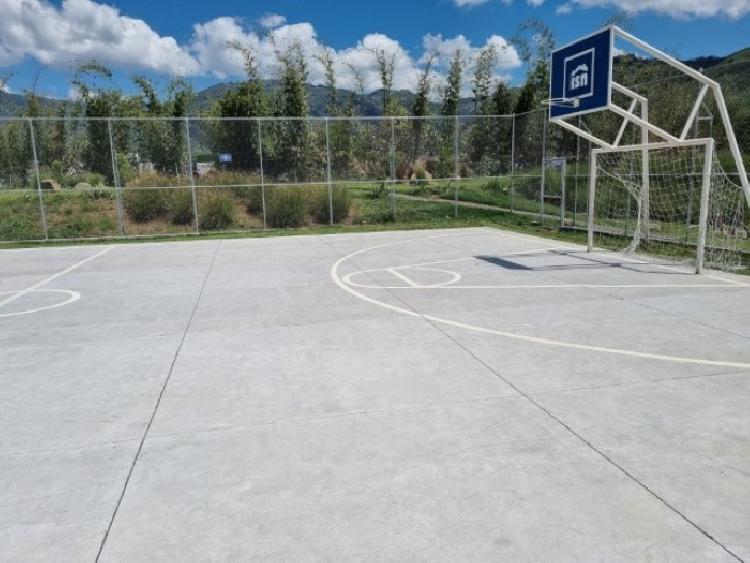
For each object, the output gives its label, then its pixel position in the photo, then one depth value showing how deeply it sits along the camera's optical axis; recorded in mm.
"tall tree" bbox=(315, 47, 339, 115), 30216
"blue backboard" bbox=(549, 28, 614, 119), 10062
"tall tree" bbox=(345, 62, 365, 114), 31812
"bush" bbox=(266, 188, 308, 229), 17531
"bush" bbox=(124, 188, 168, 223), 16734
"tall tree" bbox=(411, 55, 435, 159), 30031
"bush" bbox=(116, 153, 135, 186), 17547
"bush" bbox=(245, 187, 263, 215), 17719
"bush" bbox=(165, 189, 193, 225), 16906
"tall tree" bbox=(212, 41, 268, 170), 17938
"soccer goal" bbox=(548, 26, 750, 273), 9805
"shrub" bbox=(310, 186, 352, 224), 17859
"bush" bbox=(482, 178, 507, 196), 20047
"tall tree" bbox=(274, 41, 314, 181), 18250
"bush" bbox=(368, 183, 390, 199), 20000
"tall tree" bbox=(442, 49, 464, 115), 30062
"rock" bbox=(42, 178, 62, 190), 17766
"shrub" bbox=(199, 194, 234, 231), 16969
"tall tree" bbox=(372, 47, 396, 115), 31281
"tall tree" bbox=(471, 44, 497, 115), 29578
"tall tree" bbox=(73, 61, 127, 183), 17828
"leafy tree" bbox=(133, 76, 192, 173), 17734
